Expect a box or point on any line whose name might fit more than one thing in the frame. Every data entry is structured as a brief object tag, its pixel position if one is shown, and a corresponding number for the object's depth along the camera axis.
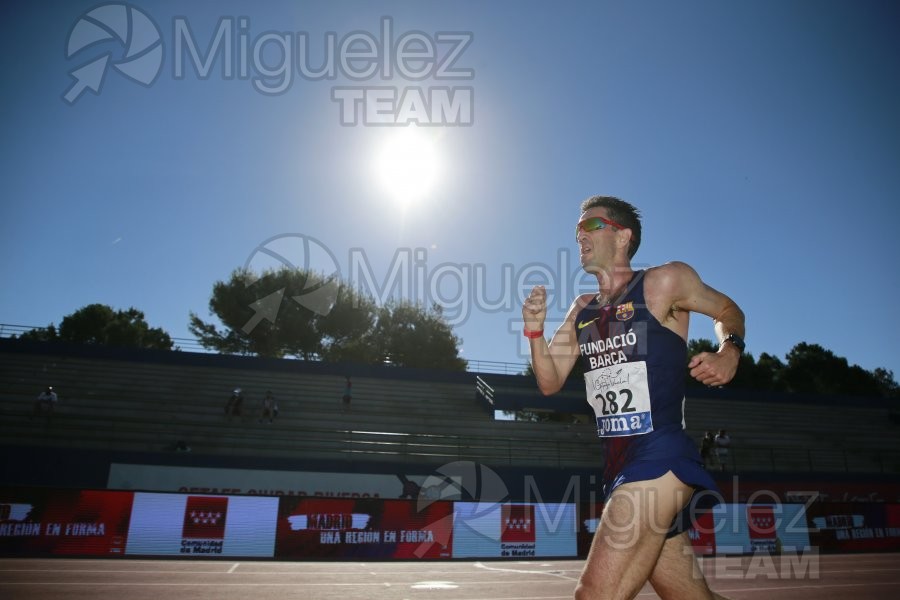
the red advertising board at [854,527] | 15.98
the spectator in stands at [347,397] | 23.92
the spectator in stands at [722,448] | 21.00
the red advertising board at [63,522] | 11.30
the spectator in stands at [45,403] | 18.67
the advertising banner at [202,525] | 11.85
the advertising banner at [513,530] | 13.18
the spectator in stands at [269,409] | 21.31
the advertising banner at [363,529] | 12.49
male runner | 2.63
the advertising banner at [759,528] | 14.68
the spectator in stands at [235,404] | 21.28
